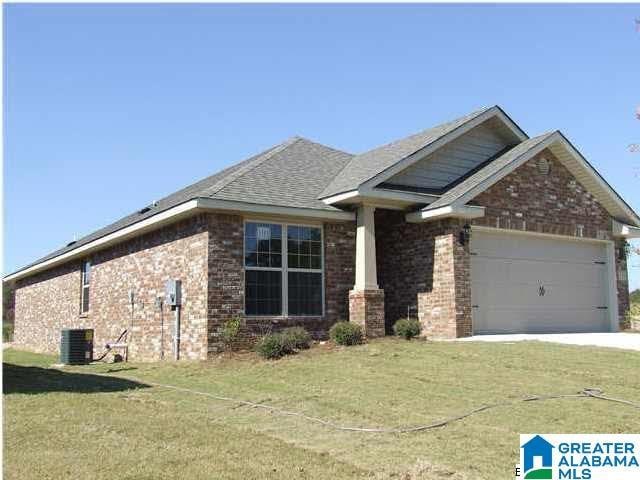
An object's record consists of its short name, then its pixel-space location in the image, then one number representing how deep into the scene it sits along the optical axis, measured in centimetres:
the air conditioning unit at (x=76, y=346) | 1916
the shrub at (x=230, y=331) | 1550
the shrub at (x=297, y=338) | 1509
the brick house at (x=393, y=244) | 1619
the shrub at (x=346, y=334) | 1565
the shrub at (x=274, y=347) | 1477
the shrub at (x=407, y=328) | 1653
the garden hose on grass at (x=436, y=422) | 841
